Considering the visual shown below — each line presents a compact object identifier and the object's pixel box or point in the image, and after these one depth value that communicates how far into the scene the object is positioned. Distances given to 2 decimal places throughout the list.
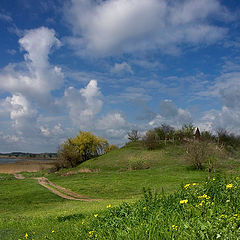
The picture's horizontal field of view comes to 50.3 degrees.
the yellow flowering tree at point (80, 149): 64.56
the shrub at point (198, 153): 38.25
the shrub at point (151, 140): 63.12
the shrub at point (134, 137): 81.54
